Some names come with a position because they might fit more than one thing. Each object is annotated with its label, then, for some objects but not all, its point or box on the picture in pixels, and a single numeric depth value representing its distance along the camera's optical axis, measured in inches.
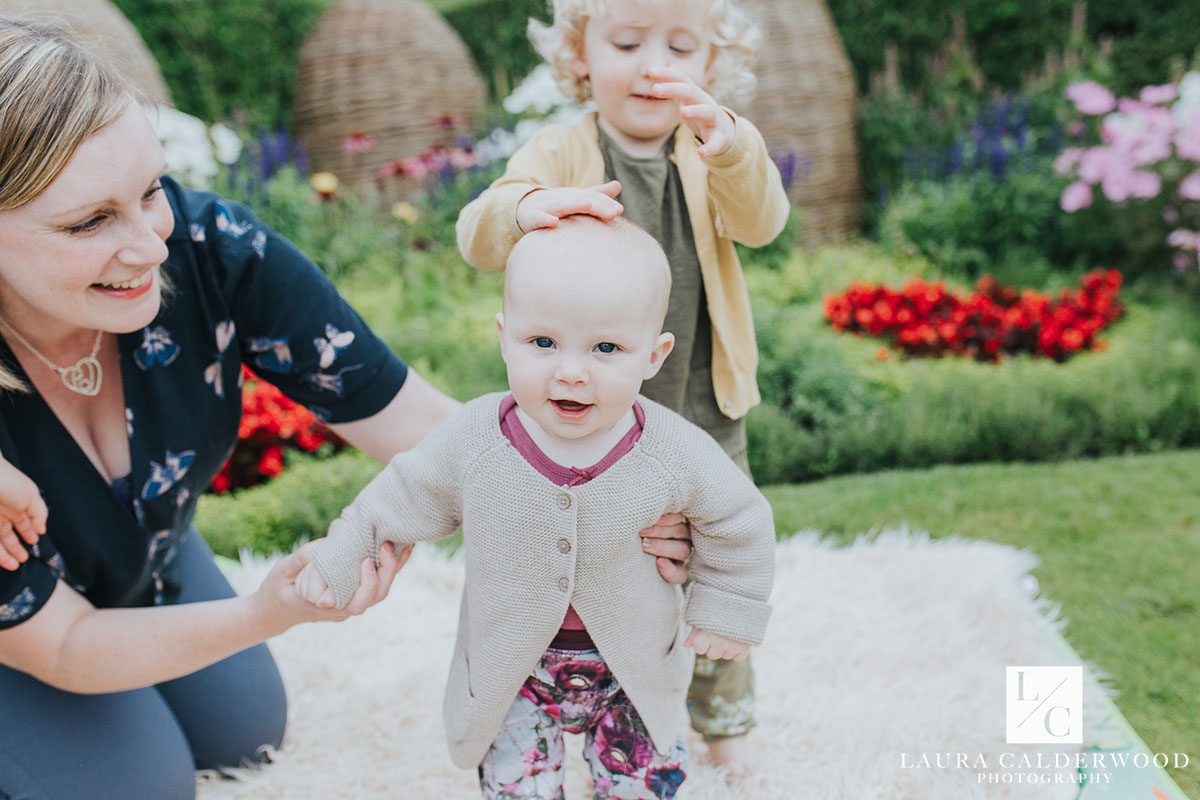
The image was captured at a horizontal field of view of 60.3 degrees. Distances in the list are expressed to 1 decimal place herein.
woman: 62.1
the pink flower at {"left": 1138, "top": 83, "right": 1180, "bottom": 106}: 197.2
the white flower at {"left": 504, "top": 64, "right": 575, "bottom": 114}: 209.8
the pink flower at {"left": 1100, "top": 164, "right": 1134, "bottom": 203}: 199.0
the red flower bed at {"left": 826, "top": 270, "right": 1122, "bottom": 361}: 182.9
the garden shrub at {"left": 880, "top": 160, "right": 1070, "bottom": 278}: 220.8
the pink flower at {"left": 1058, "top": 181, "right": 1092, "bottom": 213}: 207.8
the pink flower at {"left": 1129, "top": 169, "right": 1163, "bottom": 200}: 196.1
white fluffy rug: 85.9
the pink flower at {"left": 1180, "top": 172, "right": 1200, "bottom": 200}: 185.2
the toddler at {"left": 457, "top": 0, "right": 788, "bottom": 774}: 66.3
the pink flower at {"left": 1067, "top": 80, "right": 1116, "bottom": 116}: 211.0
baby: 55.8
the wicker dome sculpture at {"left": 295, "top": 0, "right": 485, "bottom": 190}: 268.7
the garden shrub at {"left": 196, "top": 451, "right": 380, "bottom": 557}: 132.0
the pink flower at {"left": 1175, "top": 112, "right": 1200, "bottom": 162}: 187.6
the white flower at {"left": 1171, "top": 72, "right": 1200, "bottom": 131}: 192.4
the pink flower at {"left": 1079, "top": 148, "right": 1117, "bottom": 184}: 202.1
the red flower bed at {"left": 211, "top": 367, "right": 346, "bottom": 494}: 150.8
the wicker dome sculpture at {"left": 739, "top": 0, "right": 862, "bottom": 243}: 257.0
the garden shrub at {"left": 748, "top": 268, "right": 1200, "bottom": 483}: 154.0
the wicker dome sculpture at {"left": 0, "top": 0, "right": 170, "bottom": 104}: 219.3
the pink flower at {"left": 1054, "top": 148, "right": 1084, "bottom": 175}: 213.3
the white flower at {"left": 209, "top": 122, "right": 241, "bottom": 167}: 205.0
